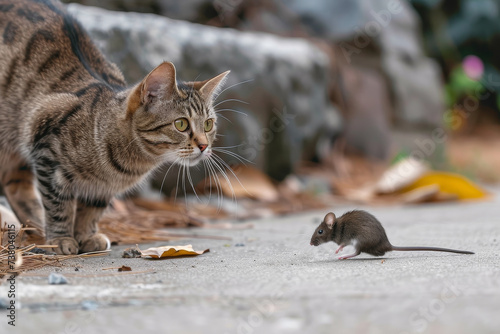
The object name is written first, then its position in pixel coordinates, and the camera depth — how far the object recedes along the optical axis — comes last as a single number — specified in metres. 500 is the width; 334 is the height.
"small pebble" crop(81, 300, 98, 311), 2.74
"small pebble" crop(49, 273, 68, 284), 3.28
